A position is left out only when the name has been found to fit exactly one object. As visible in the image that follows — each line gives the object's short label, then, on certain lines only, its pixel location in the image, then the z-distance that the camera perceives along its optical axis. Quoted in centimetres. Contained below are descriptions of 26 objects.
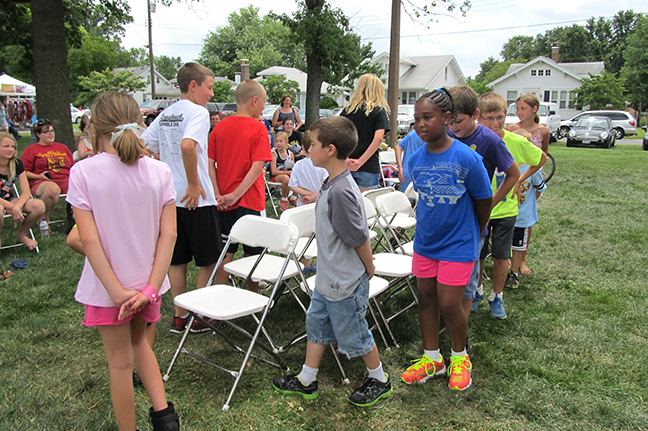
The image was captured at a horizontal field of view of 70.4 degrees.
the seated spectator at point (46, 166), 593
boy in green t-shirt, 365
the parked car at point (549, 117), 2219
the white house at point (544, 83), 4428
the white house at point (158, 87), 6060
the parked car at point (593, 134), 1914
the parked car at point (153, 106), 2715
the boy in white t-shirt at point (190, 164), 308
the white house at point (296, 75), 4591
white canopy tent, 1894
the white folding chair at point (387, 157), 854
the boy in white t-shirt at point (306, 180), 464
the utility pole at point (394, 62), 1128
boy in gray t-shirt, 238
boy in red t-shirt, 349
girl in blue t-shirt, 257
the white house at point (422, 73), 4441
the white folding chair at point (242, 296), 273
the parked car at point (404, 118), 2379
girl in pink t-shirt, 191
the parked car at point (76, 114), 3195
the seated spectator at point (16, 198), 511
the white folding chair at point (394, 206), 384
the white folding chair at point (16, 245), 512
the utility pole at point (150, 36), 3077
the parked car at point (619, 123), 2422
